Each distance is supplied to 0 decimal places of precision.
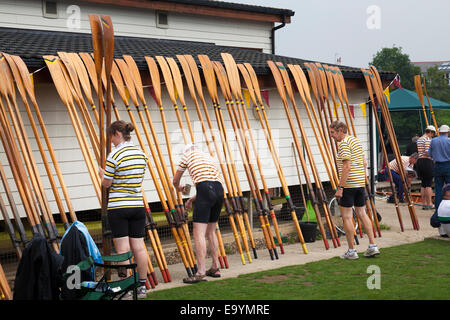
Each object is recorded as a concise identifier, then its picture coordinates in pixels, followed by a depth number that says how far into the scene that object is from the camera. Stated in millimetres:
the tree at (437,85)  46031
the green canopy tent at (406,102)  16516
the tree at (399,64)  53772
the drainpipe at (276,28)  13828
